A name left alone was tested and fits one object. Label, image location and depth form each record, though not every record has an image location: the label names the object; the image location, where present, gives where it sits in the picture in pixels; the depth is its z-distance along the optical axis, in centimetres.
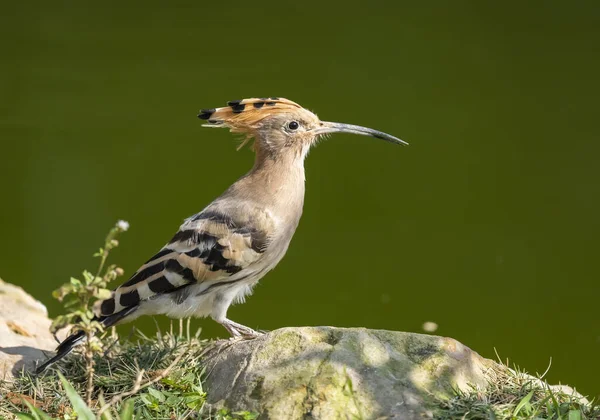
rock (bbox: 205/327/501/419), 501
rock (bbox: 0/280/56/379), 621
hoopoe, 632
